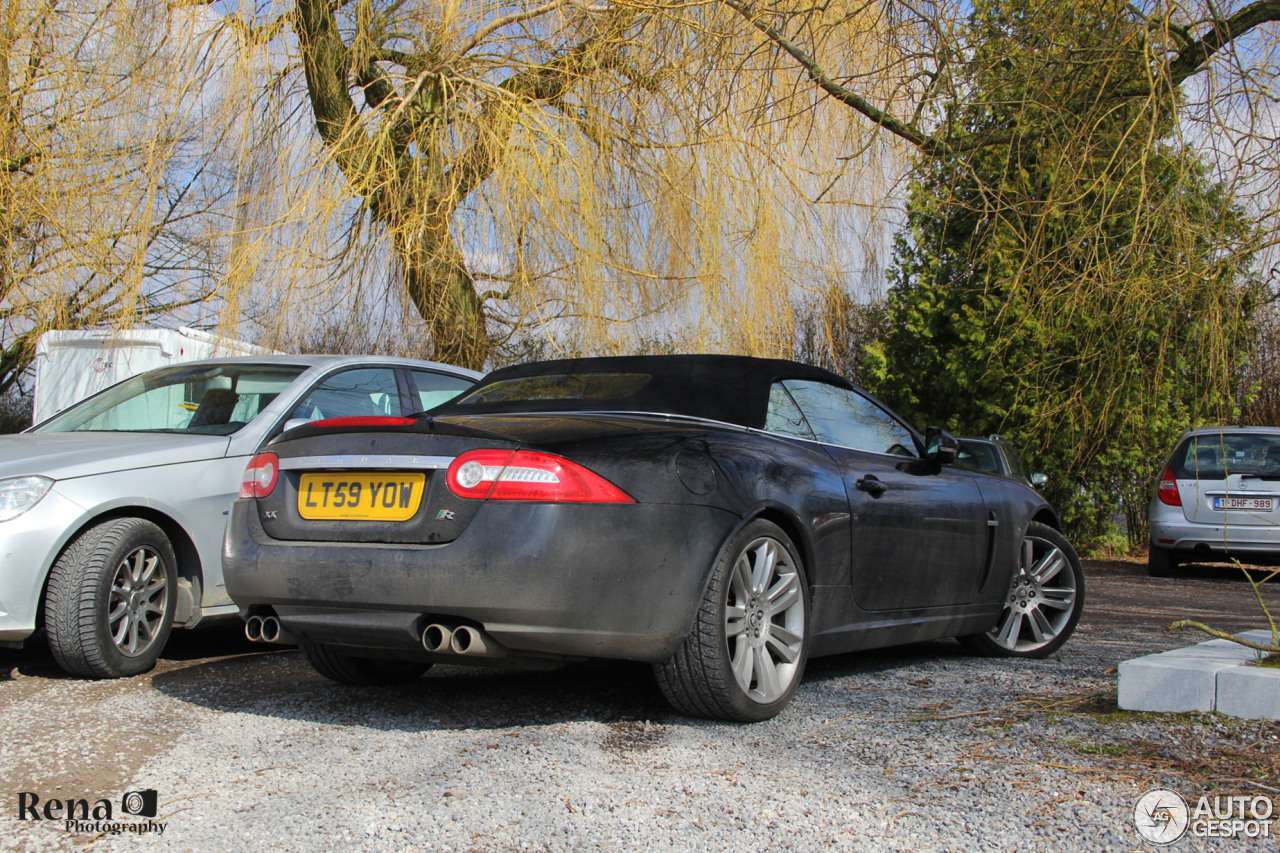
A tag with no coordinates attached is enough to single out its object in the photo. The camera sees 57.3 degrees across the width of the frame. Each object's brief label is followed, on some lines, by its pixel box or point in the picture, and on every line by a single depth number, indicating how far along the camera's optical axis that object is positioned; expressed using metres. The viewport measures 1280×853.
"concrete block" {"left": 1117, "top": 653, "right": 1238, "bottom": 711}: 3.80
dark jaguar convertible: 3.64
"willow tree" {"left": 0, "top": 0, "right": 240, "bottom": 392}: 8.20
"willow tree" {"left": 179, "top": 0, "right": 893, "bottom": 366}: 7.90
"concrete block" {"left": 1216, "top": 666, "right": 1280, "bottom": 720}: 3.64
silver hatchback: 11.79
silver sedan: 4.88
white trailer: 9.29
